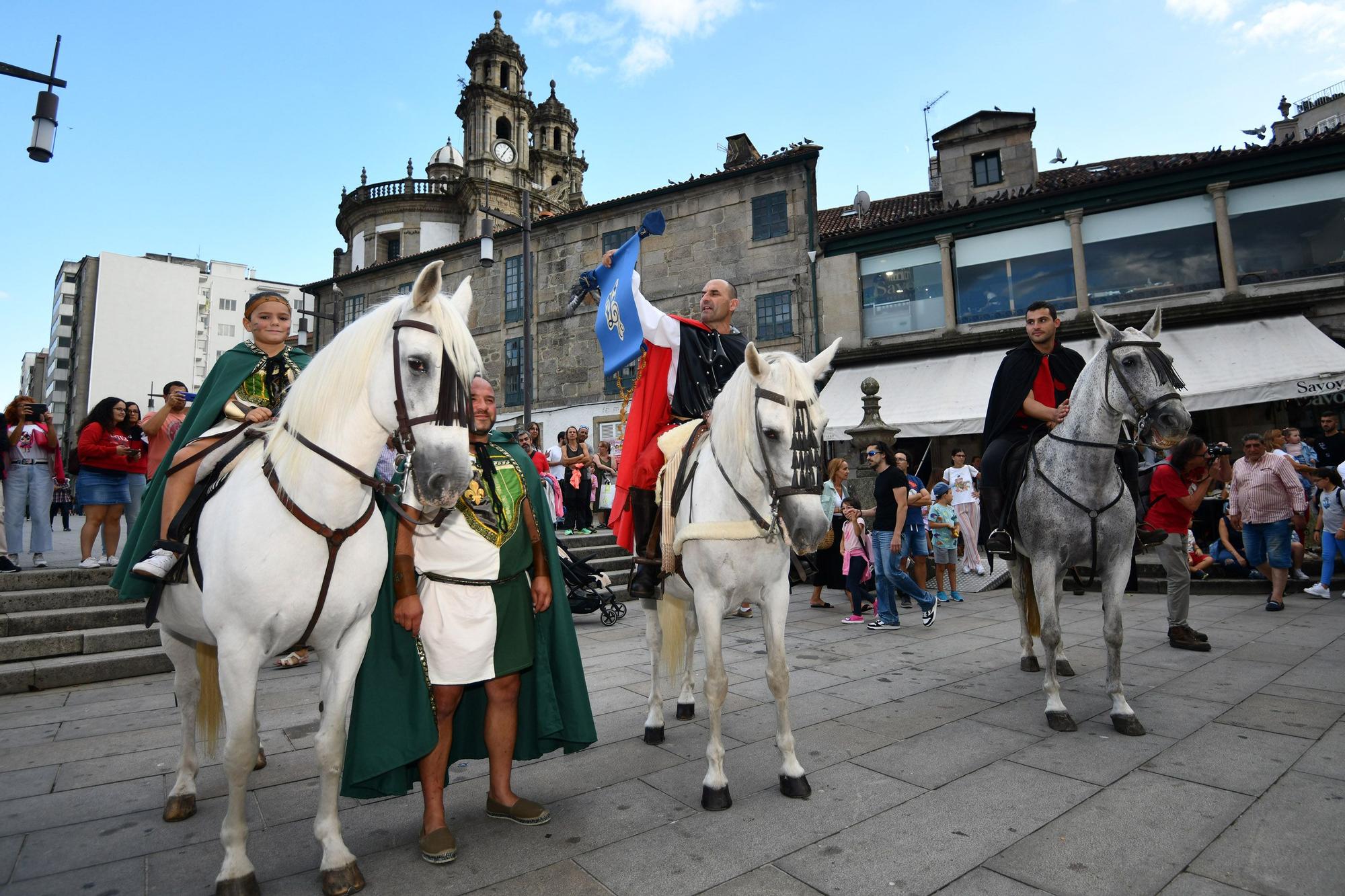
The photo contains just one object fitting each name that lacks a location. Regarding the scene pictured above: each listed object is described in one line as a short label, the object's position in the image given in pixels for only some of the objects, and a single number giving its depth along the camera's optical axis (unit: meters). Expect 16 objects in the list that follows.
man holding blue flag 4.21
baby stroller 8.32
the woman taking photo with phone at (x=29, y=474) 7.82
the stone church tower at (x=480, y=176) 35.00
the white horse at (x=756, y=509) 3.06
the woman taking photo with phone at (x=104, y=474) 7.31
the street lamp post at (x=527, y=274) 13.62
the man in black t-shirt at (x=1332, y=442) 9.70
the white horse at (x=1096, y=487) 4.23
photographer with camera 6.36
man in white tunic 2.89
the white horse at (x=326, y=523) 2.50
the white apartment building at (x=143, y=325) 60.50
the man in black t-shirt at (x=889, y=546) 7.85
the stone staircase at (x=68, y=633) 5.82
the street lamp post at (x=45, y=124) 7.71
